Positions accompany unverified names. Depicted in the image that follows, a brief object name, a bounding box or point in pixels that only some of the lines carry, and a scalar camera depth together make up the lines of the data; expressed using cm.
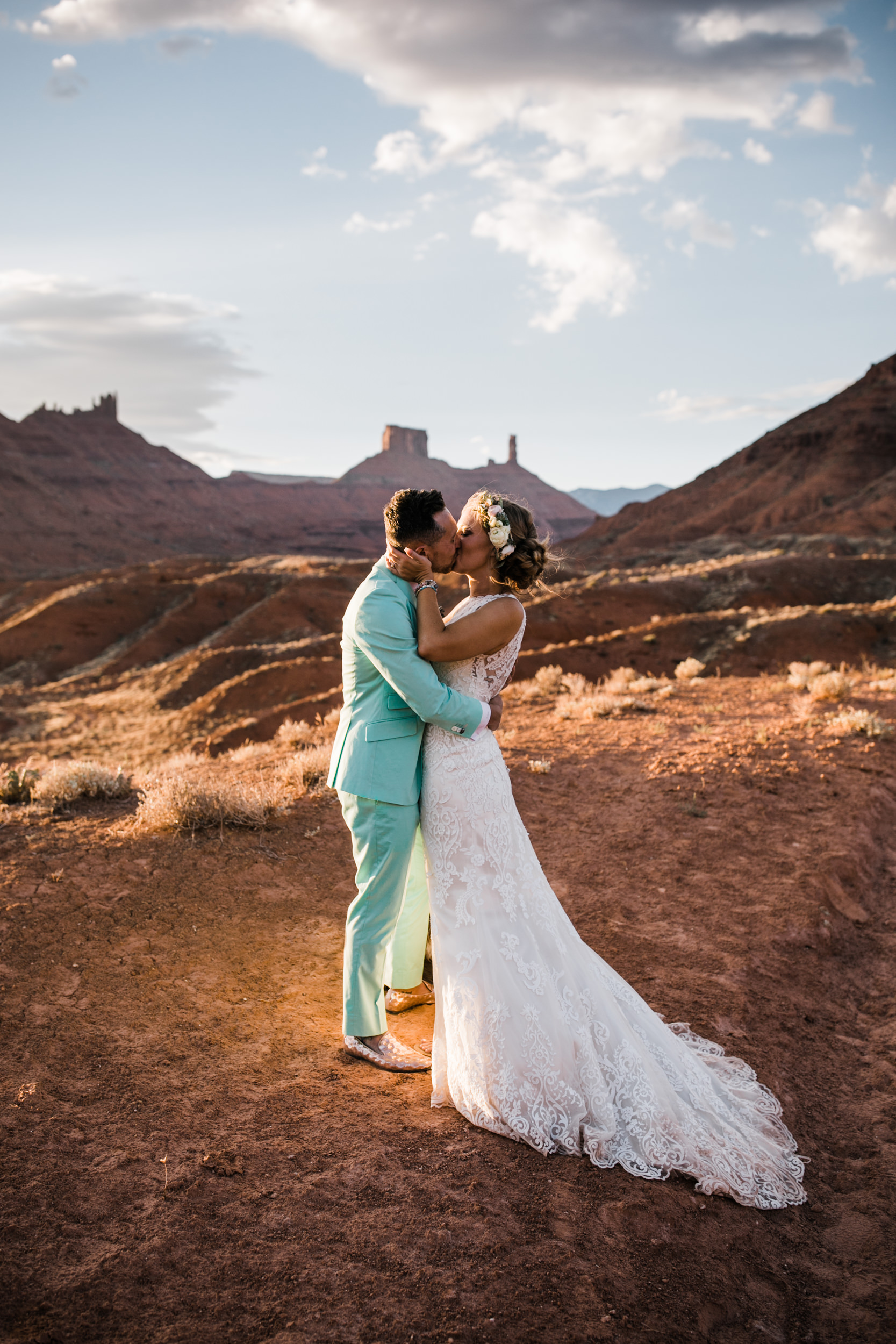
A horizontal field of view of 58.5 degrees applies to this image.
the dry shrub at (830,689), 977
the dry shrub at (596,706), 979
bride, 302
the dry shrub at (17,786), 698
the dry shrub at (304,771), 735
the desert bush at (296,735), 990
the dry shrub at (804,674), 1077
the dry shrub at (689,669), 1418
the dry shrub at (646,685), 1134
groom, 312
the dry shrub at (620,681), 1148
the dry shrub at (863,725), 827
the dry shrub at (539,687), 1186
